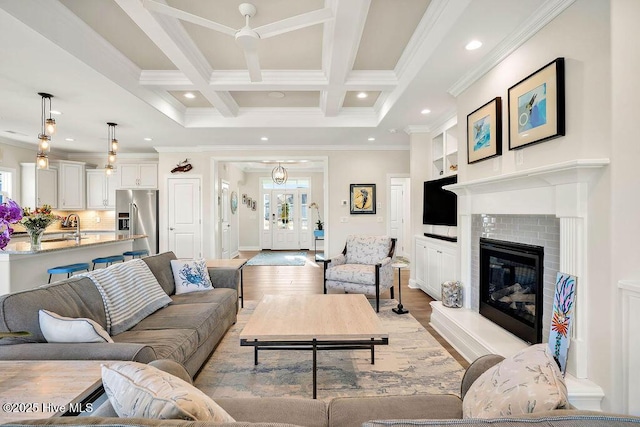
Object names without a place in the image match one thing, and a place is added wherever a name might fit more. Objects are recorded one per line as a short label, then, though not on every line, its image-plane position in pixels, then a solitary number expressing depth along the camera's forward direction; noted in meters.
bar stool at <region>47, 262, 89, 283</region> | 3.70
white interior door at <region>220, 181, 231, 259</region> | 7.71
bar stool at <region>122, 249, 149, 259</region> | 5.32
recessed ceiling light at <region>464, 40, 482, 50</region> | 2.61
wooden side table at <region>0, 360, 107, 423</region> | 1.02
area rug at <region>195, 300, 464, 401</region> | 2.26
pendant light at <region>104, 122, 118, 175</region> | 4.67
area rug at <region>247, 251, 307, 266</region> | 7.71
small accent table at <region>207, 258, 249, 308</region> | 3.64
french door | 10.35
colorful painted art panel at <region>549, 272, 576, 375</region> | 1.93
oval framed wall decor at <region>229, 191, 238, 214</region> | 8.84
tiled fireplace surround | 1.88
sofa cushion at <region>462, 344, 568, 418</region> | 0.90
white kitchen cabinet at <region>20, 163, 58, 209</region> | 6.23
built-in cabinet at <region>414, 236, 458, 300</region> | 3.95
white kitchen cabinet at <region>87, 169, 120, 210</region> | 7.14
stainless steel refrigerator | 6.56
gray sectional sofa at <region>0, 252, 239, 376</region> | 1.53
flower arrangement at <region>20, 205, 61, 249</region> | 3.45
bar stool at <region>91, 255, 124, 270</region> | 4.53
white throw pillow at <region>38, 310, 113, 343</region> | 1.60
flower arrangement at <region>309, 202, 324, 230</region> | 10.22
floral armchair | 4.04
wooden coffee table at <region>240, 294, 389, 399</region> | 2.12
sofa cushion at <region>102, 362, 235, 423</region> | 0.85
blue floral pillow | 3.24
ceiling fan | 2.05
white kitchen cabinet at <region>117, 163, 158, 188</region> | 6.83
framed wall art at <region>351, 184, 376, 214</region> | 6.49
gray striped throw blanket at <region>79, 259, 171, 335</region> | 2.19
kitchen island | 3.21
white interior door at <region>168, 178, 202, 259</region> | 6.59
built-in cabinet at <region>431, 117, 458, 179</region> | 4.43
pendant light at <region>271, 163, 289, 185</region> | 7.21
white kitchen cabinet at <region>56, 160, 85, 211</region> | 6.71
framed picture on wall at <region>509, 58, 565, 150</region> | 2.06
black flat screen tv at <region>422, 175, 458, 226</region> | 4.23
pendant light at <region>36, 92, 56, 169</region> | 3.40
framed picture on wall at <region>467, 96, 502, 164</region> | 2.77
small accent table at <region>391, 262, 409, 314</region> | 3.88
